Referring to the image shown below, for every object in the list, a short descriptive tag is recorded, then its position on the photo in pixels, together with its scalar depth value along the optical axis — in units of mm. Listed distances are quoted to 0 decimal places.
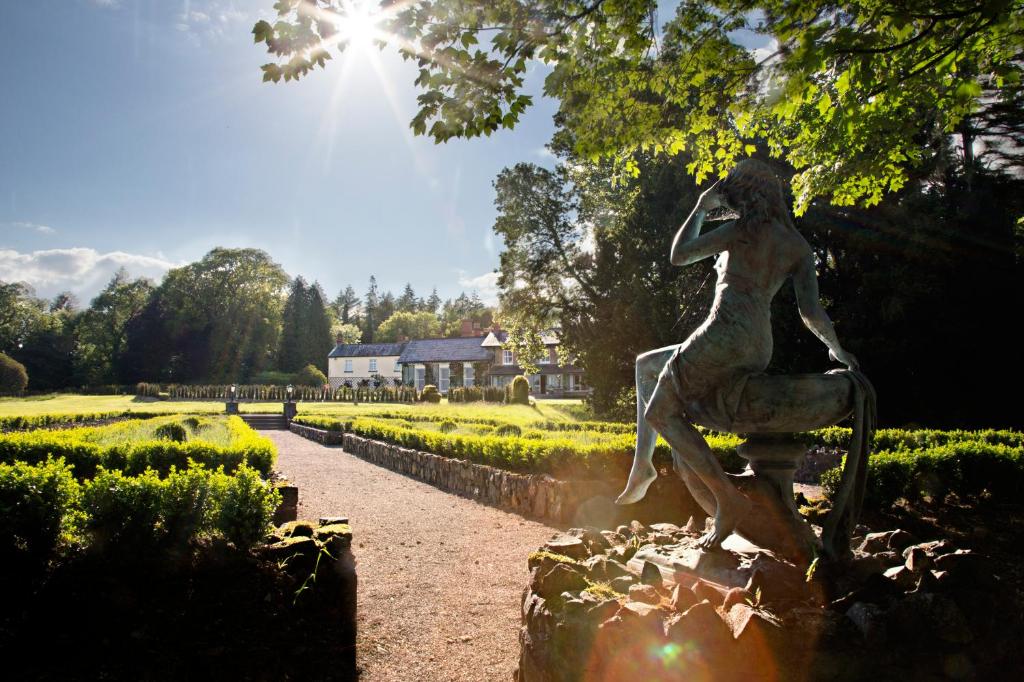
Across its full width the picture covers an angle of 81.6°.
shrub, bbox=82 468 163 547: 4145
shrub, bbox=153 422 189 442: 12617
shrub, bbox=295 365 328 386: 61781
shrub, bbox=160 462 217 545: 4324
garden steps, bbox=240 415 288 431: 30166
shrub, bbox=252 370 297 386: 60562
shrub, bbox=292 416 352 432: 21531
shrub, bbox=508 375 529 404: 40781
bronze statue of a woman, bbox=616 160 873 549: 3482
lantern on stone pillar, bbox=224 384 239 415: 31998
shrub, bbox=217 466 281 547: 4469
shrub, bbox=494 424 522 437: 14874
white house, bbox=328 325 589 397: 60469
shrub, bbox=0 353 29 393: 43656
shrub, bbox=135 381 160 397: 47288
